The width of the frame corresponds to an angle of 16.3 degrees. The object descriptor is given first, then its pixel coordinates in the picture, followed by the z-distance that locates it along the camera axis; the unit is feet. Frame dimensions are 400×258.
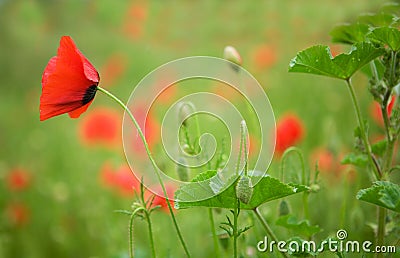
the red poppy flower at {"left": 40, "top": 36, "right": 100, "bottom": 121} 2.80
